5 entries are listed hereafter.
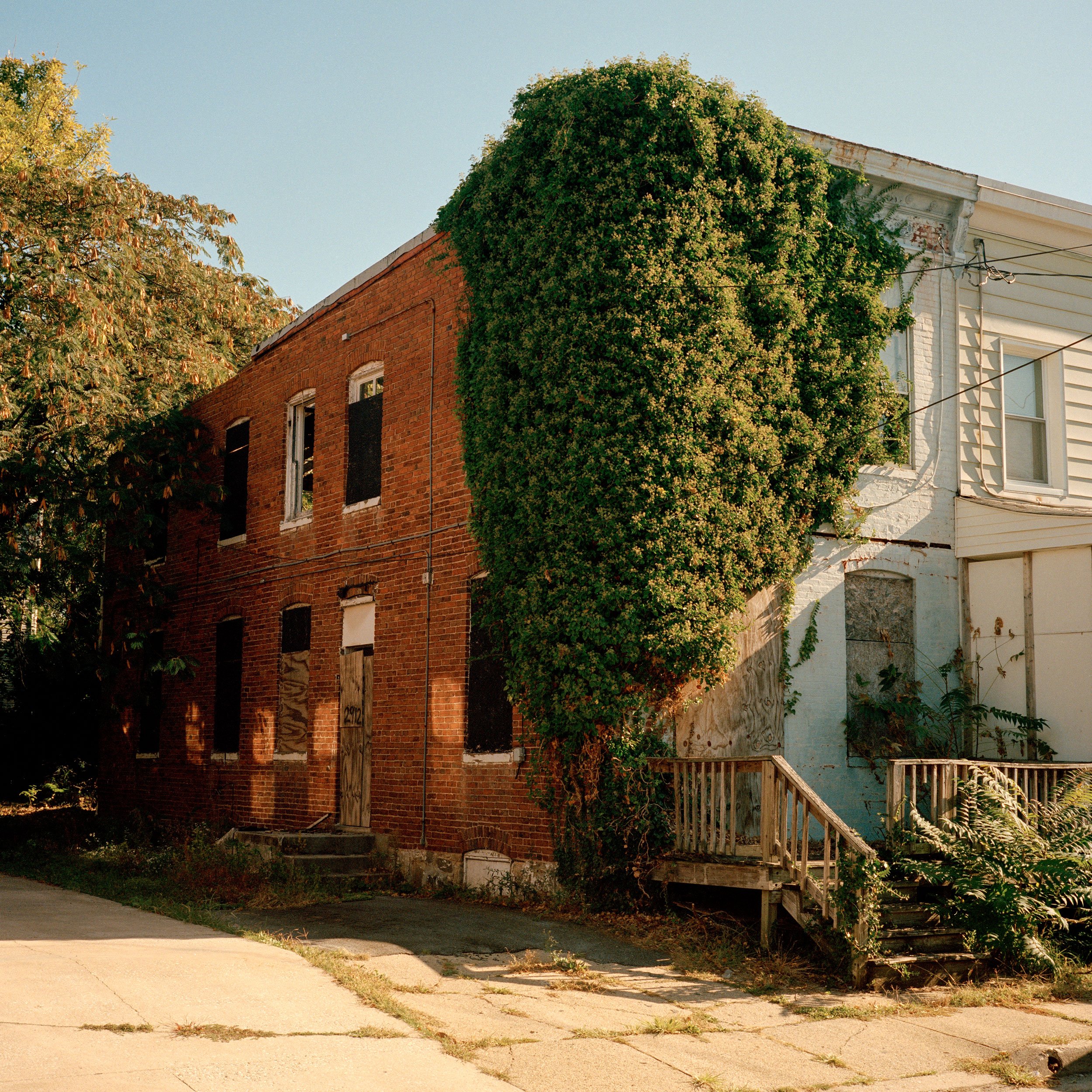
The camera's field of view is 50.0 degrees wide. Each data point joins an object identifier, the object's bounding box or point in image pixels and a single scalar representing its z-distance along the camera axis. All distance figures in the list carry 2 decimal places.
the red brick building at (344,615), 13.46
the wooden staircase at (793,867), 8.62
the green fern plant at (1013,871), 8.75
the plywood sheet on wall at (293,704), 16.52
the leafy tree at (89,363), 16.61
